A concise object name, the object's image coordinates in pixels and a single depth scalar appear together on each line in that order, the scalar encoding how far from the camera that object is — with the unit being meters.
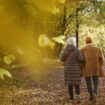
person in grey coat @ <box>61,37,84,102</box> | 9.59
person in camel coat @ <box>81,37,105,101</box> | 9.81
